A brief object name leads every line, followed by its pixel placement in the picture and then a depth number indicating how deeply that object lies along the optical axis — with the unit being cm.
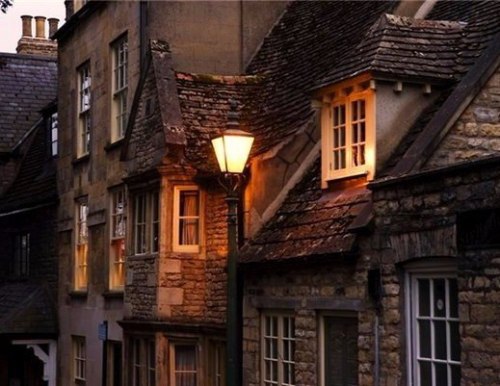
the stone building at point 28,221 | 2652
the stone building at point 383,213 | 1102
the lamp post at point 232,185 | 1256
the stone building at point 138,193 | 1848
